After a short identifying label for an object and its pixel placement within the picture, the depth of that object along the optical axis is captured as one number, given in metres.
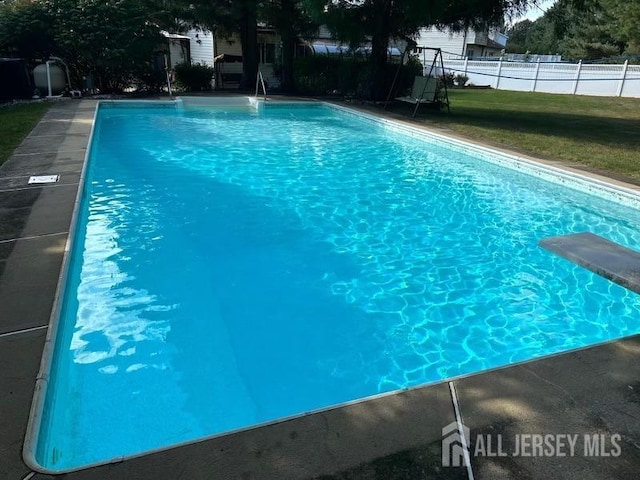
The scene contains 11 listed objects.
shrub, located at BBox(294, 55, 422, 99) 17.09
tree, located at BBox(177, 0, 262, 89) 16.88
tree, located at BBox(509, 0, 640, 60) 13.56
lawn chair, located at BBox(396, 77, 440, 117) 14.10
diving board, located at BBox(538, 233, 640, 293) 3.34
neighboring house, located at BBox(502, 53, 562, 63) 34.43
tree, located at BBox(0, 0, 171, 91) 14.98
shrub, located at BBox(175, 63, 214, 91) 18.75
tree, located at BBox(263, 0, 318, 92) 17.02
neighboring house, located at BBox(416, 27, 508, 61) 39.59
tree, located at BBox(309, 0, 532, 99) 12.89
